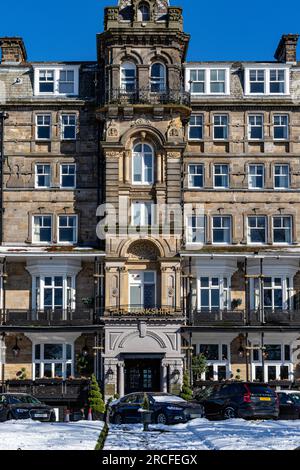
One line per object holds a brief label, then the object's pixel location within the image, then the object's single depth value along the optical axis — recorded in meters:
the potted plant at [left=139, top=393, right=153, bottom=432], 31.81
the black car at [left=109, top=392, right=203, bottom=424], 34.69
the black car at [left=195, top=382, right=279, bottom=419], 34.97
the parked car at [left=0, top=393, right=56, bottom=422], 36.09
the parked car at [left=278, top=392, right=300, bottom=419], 37.97
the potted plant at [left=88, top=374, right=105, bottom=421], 46.62
